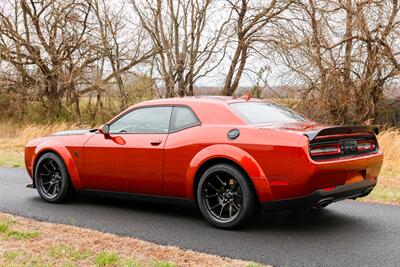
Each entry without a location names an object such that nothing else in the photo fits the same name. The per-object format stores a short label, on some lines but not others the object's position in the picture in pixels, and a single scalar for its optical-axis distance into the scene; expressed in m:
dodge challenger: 5.52
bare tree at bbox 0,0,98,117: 23.75
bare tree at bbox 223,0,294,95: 19.45
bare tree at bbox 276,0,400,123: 15.82
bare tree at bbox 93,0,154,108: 22.62
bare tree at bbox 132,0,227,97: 20.67
